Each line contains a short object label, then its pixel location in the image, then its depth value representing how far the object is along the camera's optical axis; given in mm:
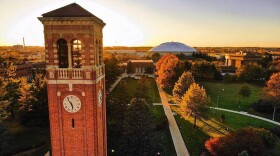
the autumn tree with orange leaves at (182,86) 43656
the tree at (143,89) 39000
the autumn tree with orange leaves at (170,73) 54406
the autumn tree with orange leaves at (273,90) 40406
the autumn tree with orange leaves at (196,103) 33734
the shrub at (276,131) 31539
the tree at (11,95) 34941
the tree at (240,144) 23453
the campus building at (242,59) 96250
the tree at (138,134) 24203
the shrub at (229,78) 69075
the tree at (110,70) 56625
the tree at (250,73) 70375
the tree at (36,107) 34125
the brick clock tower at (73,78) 15398
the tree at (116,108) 31797
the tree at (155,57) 134238
